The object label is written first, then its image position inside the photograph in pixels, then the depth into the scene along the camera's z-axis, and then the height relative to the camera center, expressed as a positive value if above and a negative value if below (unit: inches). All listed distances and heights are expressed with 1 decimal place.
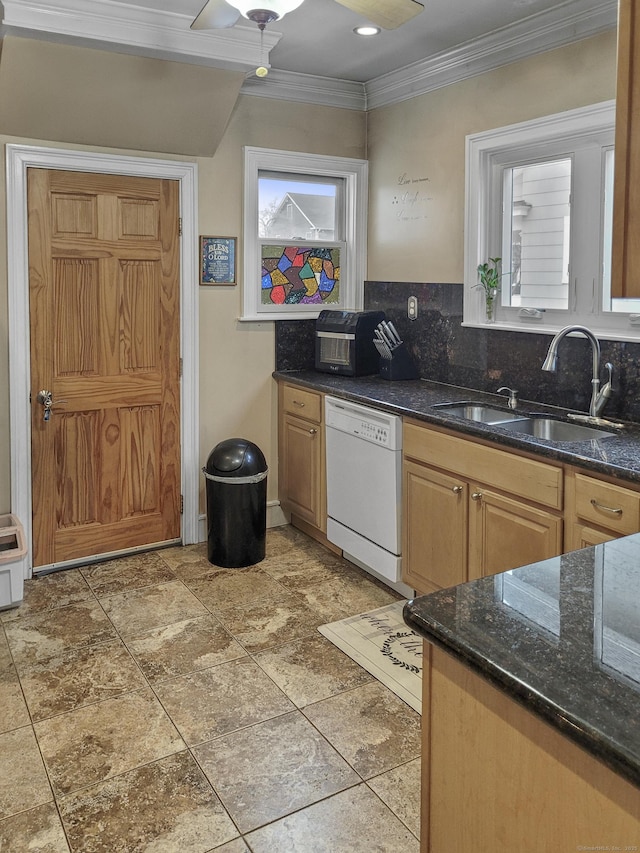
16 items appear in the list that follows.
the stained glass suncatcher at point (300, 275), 175.0 +15.4
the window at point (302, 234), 169.8 +24.9
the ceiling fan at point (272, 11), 87.3 +40.9
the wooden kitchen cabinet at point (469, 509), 107.1 -26.2
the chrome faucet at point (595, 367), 116.4 -4.1
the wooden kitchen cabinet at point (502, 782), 38.5 -24.9
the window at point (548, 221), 125.7 +22.0
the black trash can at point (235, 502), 154.6 -33.6
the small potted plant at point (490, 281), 145.7 +11.6
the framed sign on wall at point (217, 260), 163.8 +17.4
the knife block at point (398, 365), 163.2 -5.3
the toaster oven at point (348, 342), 166.1 -0.4
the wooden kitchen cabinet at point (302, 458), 162.6 -26.6
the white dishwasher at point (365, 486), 137.7 -28.2
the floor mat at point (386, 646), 113.1 -50.3
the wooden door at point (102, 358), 148.6 -4.0
